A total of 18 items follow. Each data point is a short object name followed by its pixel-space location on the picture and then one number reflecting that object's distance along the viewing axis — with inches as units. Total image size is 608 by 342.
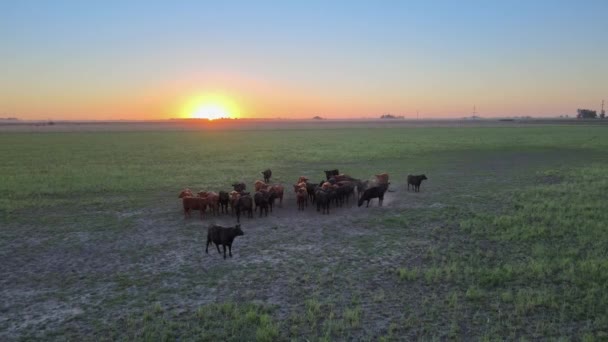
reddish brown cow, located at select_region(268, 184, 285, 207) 648.3
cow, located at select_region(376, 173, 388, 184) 790.9
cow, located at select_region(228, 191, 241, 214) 581.6
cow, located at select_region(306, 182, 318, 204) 674.2
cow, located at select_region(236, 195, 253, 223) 573.9
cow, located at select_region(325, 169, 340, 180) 873.3
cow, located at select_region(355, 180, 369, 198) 725.3
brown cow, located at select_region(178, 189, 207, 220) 582.6
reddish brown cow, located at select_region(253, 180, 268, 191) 697.6
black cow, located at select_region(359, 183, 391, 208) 646.7
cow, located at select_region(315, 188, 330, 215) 610.7
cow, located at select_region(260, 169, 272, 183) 900.6
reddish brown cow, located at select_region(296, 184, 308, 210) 639.8
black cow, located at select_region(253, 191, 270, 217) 589.9
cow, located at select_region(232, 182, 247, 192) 738.8
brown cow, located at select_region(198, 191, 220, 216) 598.2
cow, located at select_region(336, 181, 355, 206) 658.2
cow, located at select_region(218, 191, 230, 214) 610.5
